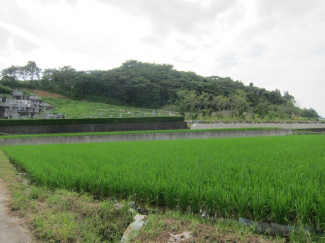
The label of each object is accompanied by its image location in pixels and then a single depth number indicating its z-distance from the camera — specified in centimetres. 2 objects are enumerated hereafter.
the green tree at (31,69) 6516
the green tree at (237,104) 3871
